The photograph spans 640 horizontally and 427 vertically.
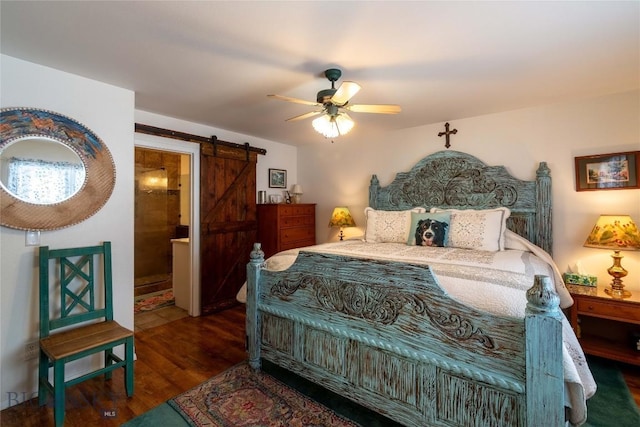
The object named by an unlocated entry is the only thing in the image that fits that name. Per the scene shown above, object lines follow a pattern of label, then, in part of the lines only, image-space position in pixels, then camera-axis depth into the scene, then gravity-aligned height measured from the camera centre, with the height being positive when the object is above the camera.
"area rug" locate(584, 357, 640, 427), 1.78 -1.27
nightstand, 2.24 -1.00
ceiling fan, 2.01 +0.77
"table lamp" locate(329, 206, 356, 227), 4.04 -0.08
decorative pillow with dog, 2.86 -0.17
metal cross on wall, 3.48 +0.94
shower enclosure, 5.27 -0.02
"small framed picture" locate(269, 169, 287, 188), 4.55 +0.54
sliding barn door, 3.59 -0.09
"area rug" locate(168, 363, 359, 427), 1.79 -1.26
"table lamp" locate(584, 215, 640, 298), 2.32 -0.23
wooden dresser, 4.04 -0.20
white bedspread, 1.28 -0.39
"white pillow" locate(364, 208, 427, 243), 3.20 -0.16
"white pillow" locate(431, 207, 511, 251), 2.69 -0.17
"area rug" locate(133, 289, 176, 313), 3.87 -1.23
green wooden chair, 1.81 -0.75
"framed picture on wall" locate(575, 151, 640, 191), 2.56 +0.36
